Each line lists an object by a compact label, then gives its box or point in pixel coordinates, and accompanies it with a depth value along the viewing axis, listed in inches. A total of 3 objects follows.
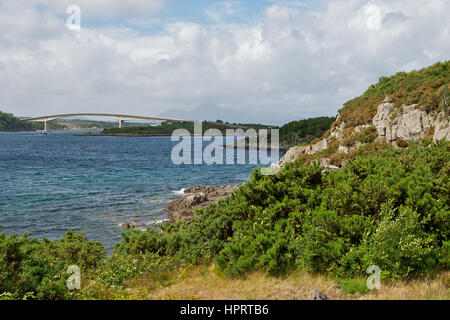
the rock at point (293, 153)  1645.4
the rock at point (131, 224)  921.8
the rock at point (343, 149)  1183.9
